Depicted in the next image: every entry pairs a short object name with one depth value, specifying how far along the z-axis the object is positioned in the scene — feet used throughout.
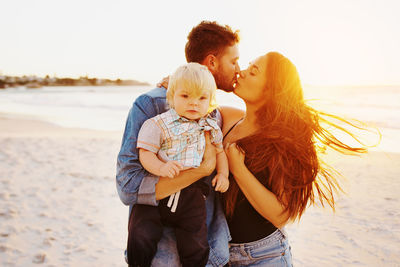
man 7.56
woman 8.76
